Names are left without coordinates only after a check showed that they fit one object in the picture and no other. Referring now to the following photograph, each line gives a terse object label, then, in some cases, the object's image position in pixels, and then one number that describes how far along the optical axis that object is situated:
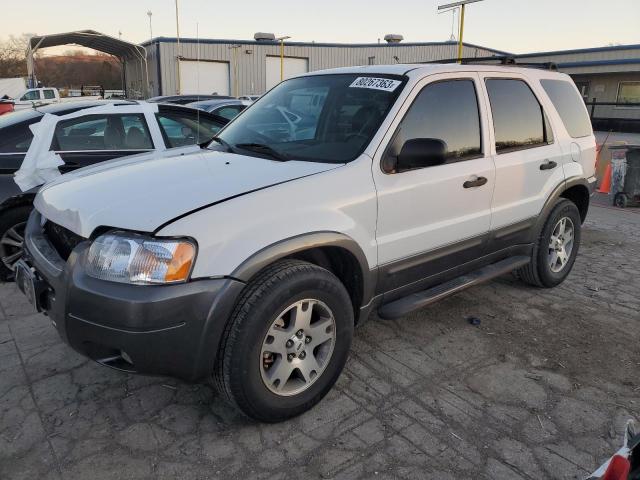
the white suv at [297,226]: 2.34
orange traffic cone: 9.52
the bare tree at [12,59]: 53.34
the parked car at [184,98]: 14.29
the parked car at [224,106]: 11.36
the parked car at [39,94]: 23.58
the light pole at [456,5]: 11.55
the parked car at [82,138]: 4.62
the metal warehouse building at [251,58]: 29.45
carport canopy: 26.69
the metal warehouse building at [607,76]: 26.55
